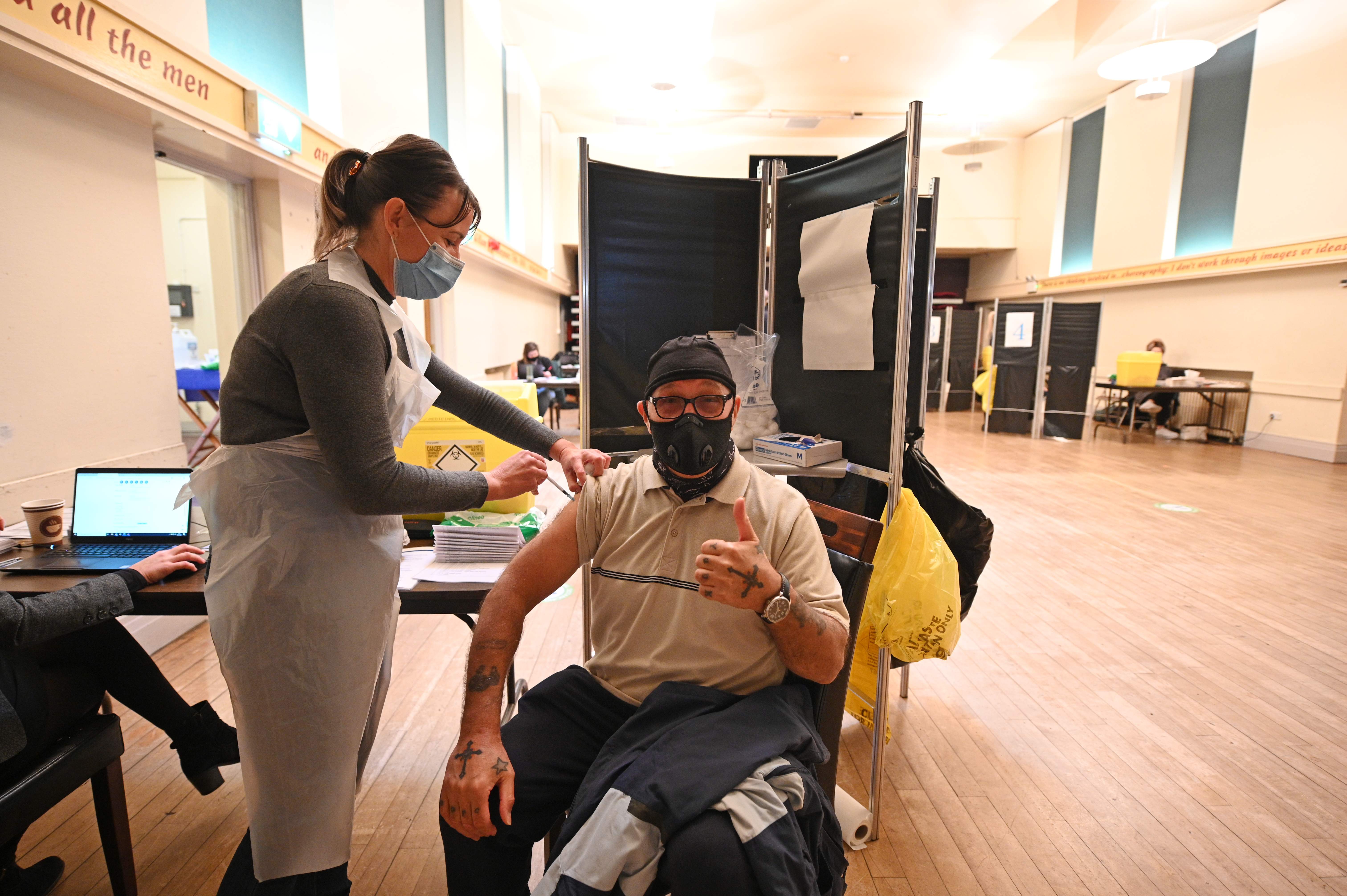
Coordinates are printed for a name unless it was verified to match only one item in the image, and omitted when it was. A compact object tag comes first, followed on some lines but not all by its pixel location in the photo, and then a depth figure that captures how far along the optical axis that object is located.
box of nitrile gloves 2.08
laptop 1.71
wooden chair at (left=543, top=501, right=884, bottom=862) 1.31
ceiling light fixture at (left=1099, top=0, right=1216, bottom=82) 6.70
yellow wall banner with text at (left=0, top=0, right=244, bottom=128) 2.18
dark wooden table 1.42
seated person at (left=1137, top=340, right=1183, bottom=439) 9.15
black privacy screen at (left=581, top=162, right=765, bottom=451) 2.19
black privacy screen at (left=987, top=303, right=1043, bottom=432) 8.94
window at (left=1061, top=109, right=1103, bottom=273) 11.66
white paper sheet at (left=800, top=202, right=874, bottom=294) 1.96
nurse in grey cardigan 1.07
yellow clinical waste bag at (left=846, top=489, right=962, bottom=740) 1.80
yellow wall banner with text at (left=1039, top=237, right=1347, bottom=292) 7.21
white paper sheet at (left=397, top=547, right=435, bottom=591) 1.48
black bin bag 1.99
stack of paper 1.60
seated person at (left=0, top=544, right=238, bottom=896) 1.24
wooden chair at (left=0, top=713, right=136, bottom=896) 1.20
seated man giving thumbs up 1.01
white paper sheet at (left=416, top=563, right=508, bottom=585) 1.50
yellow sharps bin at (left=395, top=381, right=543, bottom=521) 1.80
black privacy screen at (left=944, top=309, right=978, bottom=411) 12.12
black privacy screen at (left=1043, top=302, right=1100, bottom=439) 8.55
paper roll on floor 1.75
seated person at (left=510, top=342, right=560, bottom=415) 8.14
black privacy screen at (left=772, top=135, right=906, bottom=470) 1.88
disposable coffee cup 1.67
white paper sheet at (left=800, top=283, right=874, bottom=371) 1.99
